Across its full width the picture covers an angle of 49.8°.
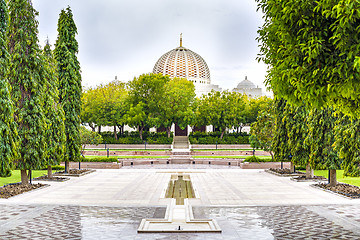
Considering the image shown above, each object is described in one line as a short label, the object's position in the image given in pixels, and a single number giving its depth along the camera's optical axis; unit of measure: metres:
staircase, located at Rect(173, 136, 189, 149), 51.78
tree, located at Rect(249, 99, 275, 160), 28.73
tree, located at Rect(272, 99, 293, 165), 24.03
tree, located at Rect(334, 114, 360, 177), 14.36
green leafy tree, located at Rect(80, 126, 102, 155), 33.23
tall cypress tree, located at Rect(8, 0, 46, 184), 17.80
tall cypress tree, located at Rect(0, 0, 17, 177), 14.03
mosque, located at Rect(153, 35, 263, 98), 91.06
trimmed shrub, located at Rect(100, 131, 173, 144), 50.66
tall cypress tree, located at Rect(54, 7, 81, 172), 24.16
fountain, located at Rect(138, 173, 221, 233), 10.50
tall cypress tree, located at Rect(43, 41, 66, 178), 19.36
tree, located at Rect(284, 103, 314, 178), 22.12
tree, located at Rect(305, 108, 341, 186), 18.42
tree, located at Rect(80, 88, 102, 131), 50.09
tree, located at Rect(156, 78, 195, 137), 50.16
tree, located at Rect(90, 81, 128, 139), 49.81
